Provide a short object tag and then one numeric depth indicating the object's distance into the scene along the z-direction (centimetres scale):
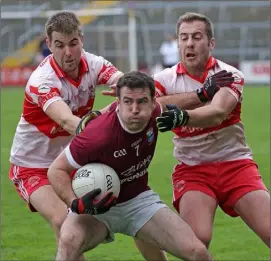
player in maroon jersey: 1235
